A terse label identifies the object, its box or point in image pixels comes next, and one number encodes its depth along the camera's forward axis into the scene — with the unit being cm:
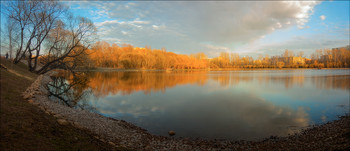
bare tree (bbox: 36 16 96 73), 2741
